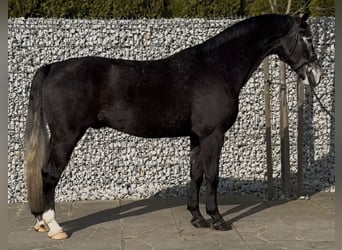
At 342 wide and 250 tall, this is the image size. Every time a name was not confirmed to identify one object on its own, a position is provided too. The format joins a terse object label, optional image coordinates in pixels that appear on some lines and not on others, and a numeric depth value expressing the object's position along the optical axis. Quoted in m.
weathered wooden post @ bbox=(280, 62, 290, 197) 5.98
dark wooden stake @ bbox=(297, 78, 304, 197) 6.02
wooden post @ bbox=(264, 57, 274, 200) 5.96
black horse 4.52
